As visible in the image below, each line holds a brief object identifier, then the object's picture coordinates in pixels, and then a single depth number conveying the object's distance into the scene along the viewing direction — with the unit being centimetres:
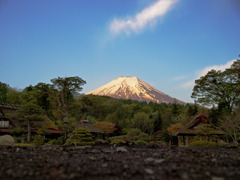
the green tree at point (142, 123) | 4053
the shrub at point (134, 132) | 3481
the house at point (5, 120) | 2447
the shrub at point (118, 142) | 1551
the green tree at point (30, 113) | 1955
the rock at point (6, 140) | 1349
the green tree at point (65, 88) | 3288
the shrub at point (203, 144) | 1530
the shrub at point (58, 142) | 1950
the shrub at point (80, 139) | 1479
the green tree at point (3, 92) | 3801
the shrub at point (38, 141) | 1806
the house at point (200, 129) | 2072
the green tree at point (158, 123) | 4131
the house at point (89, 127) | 2920
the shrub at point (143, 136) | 3150
